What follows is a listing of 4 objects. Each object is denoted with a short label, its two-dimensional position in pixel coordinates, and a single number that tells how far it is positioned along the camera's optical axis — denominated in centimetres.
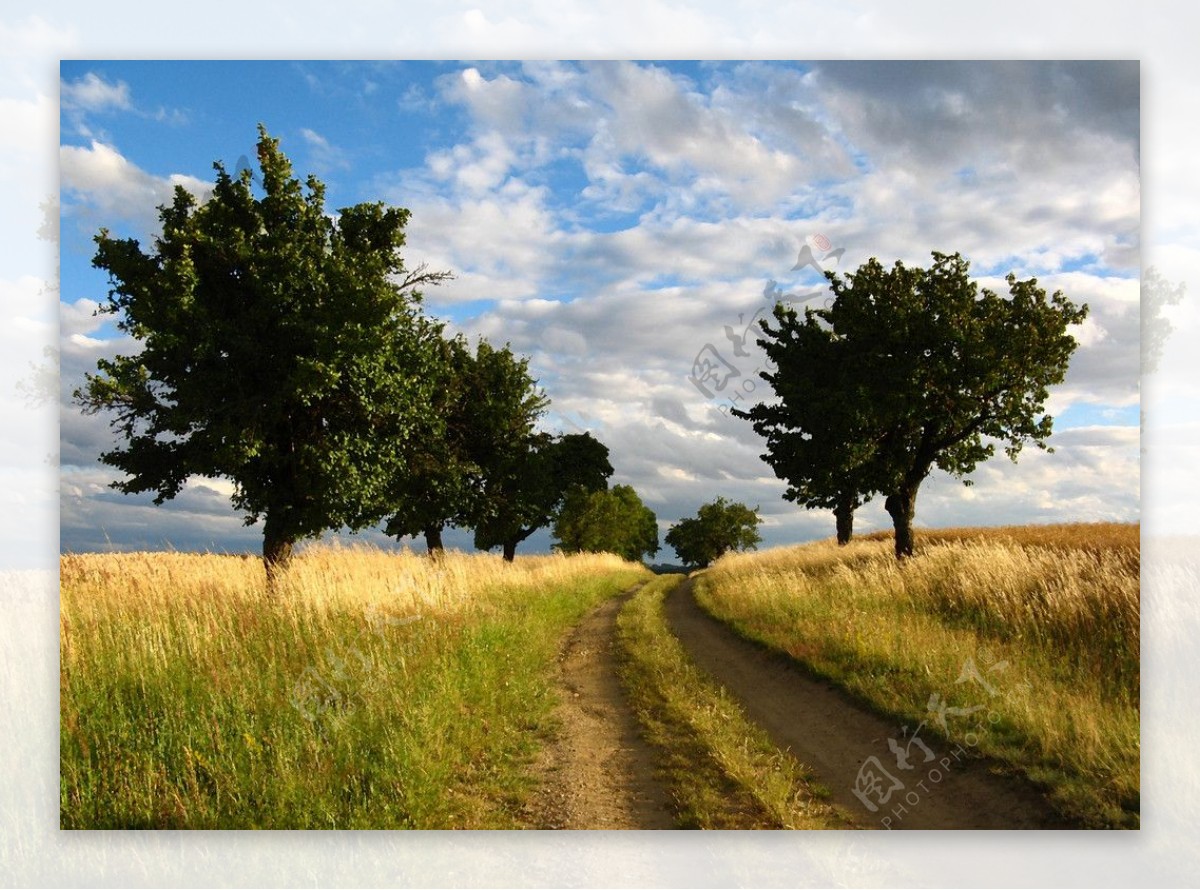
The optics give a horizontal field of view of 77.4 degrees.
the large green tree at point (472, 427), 2569
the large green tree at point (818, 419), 2414
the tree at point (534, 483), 3081
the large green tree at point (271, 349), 1358
